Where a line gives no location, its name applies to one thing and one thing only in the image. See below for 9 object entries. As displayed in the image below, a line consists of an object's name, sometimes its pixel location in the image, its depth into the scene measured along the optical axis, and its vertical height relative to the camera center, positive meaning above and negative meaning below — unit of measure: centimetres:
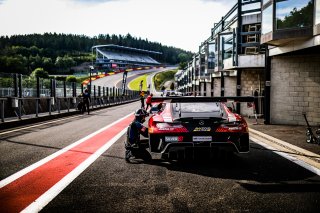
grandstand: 17275 +1771
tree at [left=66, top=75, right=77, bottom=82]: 11798 +420
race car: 608 -77
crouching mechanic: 680 -112
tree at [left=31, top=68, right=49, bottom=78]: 12031 +658
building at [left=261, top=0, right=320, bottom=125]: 1205 +145
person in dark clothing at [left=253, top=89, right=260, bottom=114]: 2014 -85
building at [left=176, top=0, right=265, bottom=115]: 2074 +258
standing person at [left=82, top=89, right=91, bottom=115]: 2320 -39
